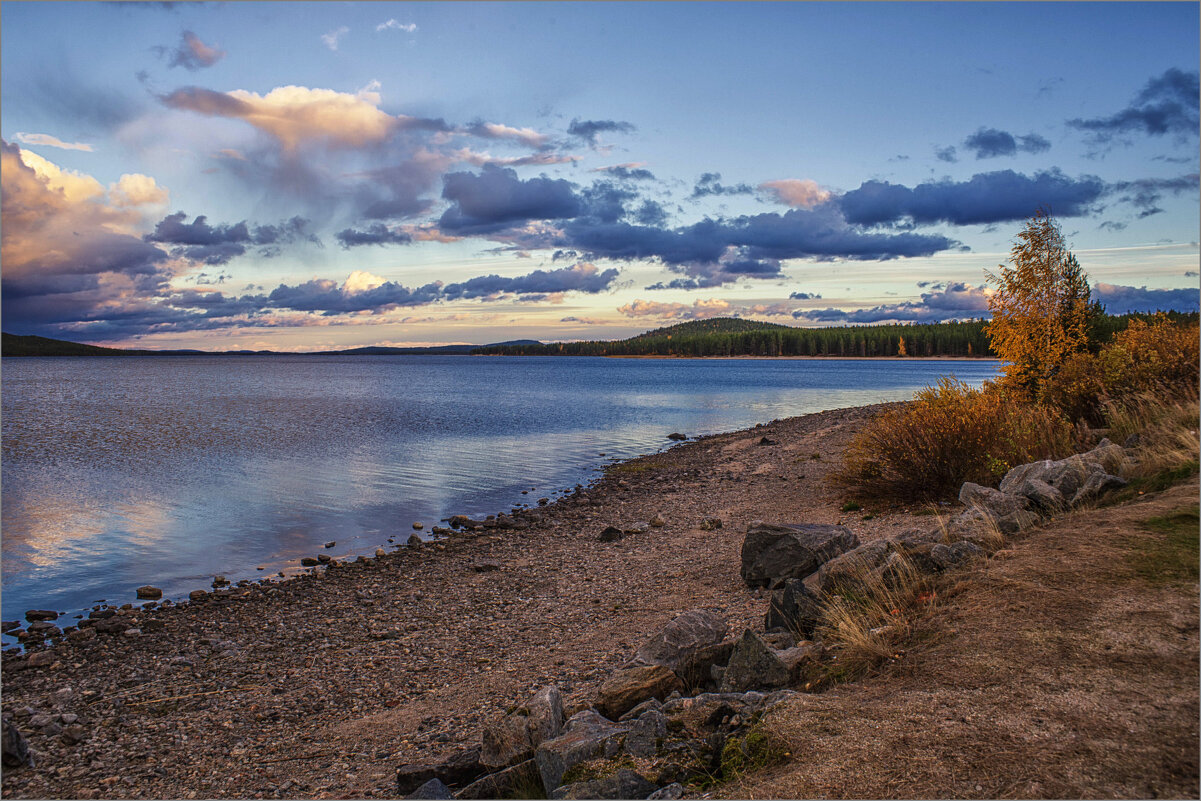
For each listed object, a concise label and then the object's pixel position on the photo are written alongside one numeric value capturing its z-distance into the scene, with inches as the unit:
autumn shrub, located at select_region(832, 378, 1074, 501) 585.0
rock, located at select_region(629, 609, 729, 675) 307.9
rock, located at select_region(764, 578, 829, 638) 332.5
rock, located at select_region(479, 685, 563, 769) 253.3
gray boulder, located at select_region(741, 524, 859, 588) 430.9
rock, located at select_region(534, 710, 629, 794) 223.6
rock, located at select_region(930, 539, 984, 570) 327.6
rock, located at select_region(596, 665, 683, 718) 274.2
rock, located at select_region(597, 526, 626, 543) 697.0
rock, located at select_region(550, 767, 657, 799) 203.5
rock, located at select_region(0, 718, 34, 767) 313.7
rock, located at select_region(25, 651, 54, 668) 440.8
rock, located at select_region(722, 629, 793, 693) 264.2
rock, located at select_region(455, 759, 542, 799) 236.5
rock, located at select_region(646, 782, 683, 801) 195.3
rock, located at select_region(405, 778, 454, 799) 244.1
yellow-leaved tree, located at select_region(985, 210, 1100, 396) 837.8
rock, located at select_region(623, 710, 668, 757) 220.7
